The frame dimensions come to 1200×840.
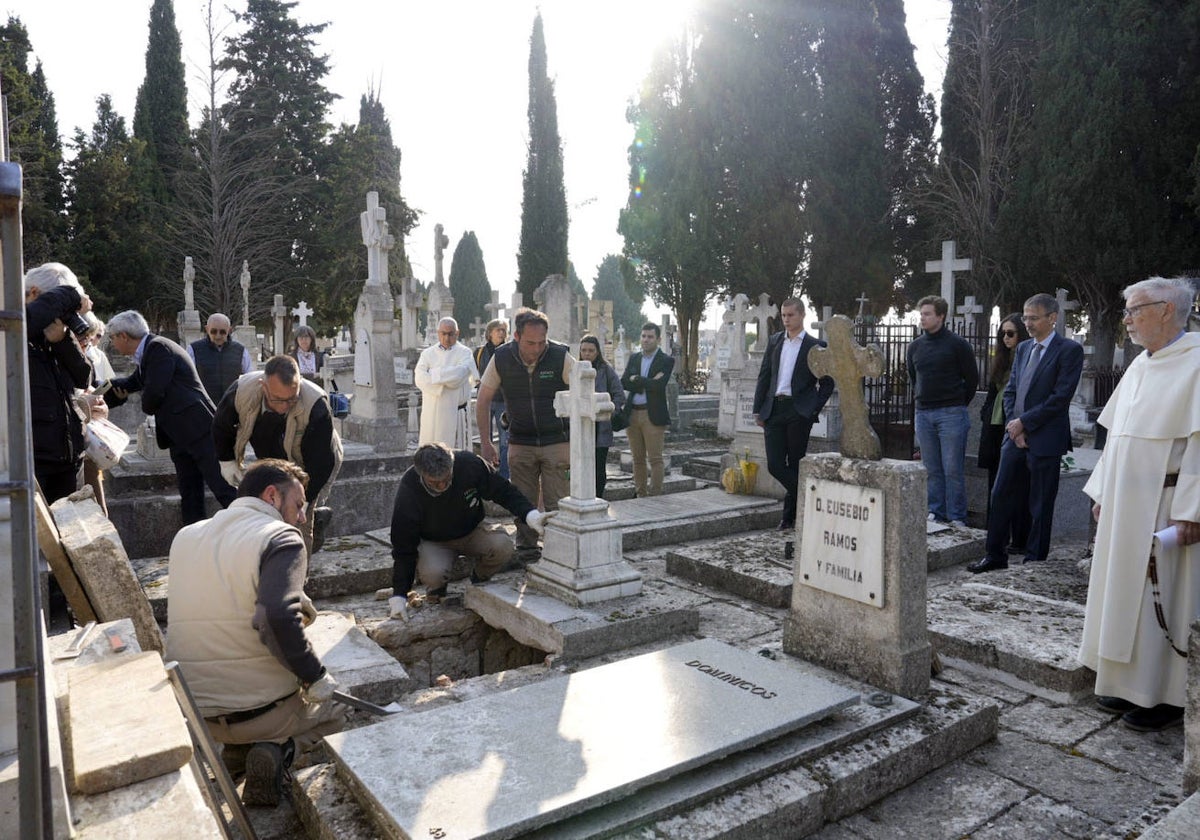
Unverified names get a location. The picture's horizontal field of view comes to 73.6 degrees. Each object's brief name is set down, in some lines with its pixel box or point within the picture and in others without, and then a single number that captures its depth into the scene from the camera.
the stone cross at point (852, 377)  3.40
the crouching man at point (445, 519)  4.55
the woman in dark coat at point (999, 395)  6.18
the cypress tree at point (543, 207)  31.03
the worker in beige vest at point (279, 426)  4.58
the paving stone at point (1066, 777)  2.72
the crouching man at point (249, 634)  2.81
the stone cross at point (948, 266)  10.30
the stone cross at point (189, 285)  18.00
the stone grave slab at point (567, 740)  2.29
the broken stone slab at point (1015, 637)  3.55
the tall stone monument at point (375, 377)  8.45
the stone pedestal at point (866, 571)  3.24
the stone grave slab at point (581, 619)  4.12
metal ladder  1.41
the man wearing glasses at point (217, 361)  6.64
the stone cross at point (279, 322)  20.64
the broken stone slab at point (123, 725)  2.01
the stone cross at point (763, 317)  14.18
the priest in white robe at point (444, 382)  7.69
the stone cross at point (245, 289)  22.51
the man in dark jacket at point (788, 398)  6.45
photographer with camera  3.75
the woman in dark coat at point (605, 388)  7.13
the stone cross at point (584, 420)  4.70
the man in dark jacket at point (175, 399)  5.04
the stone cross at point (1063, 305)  13.71
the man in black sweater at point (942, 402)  6.18
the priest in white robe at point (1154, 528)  3.18
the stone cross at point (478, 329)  22.93
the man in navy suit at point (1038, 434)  5.30
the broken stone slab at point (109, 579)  3.17
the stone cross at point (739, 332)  16.43
